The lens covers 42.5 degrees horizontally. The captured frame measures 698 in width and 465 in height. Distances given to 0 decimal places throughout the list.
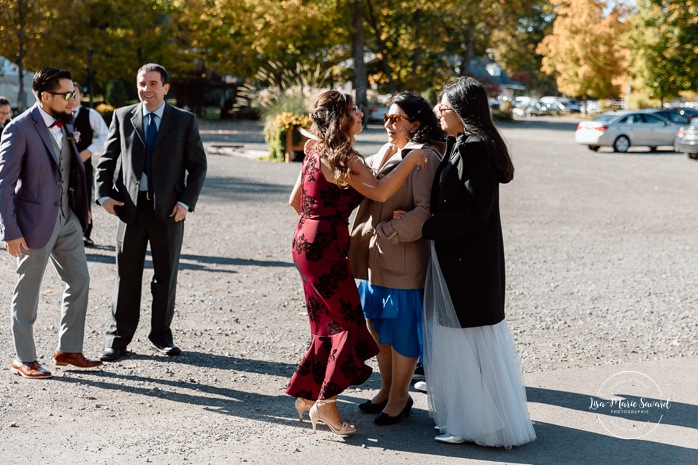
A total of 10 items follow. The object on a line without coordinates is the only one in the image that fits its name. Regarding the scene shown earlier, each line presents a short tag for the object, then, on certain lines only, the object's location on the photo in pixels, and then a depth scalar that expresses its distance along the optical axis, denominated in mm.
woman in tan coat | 5008
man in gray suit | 5691
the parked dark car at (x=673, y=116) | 31688
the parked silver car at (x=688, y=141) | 26750
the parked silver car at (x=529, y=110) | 70219
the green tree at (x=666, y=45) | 44344
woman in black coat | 4754
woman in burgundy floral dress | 4746
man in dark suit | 6230
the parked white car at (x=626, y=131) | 29500
